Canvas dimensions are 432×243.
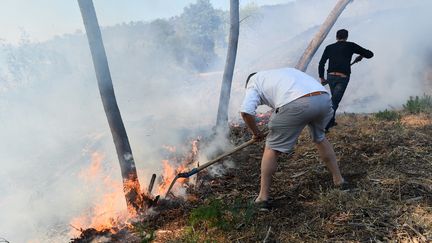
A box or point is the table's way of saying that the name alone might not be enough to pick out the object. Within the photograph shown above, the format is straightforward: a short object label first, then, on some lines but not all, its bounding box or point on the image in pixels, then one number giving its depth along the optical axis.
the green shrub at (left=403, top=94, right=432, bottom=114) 6.96
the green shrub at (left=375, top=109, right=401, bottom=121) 6.51
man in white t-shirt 3.42
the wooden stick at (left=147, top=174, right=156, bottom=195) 4.65
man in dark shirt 5.97
